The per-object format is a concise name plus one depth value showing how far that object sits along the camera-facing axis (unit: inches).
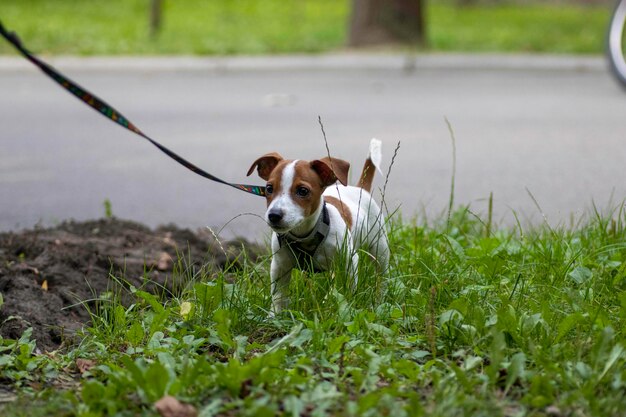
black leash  160.4
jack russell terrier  151.9
